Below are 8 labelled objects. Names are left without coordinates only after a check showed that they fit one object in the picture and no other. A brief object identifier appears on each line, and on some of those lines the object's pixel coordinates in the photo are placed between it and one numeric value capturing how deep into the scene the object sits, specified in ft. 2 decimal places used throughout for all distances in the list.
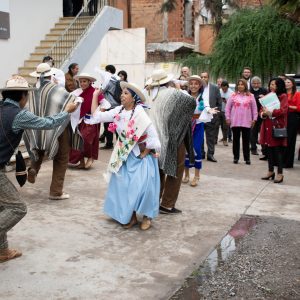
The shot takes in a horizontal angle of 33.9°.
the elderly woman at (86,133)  24.86
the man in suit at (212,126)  31.65
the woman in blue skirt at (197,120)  24.25
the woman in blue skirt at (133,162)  16.70
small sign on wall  39.26
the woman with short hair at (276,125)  25.31
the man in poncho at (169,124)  18.63
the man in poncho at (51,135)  20.21
